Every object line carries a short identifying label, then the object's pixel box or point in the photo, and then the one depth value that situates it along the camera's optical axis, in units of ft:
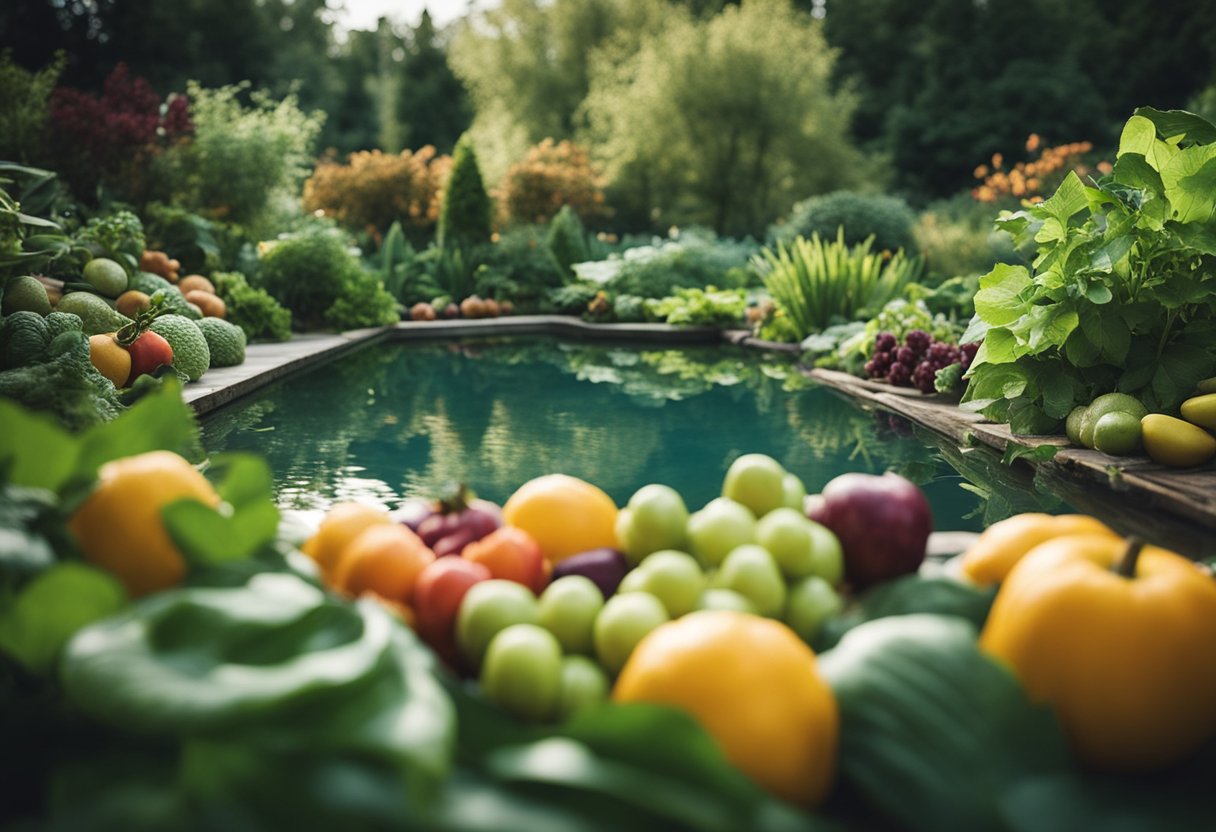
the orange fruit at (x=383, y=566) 3.25
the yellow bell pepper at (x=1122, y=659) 2.58
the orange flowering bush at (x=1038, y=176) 37.78
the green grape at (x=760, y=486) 3.77
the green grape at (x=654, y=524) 3.48
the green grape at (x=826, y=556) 3.43
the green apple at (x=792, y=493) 3.84
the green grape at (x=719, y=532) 3.45
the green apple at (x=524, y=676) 2.64
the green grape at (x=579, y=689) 2.69
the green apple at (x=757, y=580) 3.15
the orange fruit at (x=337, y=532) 3.52
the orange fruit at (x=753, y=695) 2.42
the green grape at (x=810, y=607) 3.22
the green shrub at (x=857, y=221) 41.75
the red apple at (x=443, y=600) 3.11
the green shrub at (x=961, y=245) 33.91
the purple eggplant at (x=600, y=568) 3.43
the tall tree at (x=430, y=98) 102.53
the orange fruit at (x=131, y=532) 2.79
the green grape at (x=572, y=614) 3.00
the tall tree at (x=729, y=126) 55.21
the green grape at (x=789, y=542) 3.32
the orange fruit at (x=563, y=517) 3.82
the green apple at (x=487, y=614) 2.90
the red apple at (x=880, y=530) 3.61
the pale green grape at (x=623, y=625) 2.85
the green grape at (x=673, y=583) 3.11
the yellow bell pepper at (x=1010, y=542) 3.46
